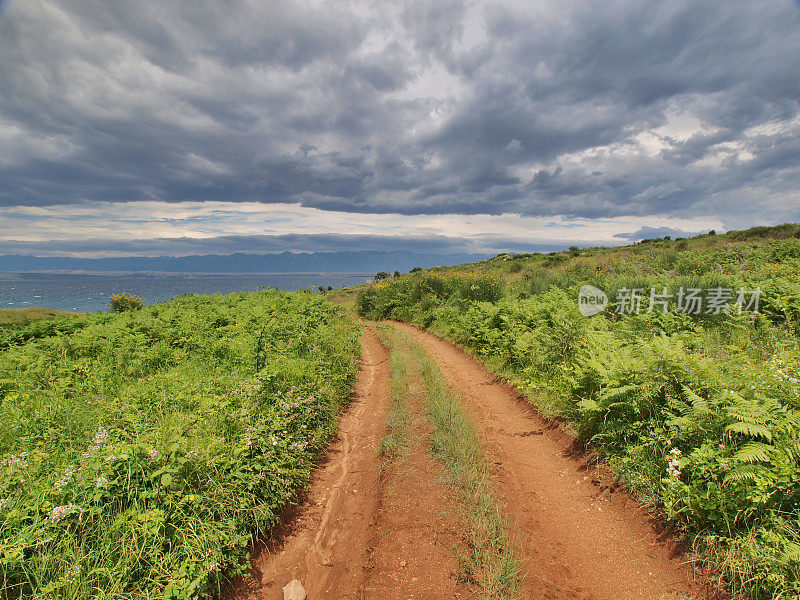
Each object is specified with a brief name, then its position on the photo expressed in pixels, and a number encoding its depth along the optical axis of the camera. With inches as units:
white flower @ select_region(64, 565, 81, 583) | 112.0
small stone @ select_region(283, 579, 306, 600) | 139.9
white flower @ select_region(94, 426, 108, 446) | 150.4
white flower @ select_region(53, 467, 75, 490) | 126.4
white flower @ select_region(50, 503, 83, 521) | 118.3
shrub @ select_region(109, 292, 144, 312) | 764.6
